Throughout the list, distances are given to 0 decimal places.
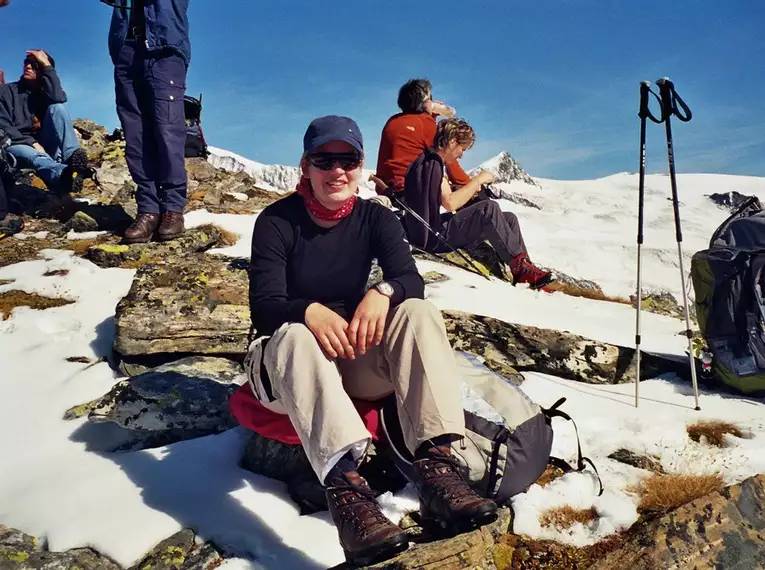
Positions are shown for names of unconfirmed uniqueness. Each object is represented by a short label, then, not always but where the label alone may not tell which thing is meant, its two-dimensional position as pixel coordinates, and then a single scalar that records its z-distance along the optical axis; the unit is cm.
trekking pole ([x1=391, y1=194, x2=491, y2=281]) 876
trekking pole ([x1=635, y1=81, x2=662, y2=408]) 564
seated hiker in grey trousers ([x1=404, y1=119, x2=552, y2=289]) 853
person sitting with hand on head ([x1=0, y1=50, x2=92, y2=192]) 1040
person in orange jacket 882
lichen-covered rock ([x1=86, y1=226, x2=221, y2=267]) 742
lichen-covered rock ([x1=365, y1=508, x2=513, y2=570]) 234
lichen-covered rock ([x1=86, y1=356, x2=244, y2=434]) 397
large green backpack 536
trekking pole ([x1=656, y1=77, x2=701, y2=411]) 557
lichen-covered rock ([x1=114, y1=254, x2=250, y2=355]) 508
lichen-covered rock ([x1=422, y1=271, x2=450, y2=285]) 851
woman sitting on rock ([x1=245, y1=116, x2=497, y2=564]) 257
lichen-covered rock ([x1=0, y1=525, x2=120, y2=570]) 261
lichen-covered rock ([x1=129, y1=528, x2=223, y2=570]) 272
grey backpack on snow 319
